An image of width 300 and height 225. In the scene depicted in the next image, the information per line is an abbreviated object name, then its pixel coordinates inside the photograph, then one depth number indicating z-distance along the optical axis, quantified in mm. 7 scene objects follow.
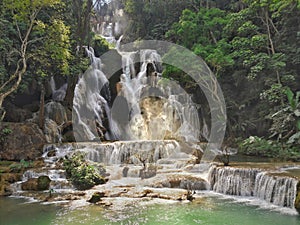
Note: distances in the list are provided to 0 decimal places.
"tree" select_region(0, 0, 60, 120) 14336
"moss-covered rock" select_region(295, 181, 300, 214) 8787
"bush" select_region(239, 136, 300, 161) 14986
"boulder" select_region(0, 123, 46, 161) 15807
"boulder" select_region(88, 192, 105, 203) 9844
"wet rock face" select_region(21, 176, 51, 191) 11706
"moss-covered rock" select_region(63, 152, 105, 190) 11914
